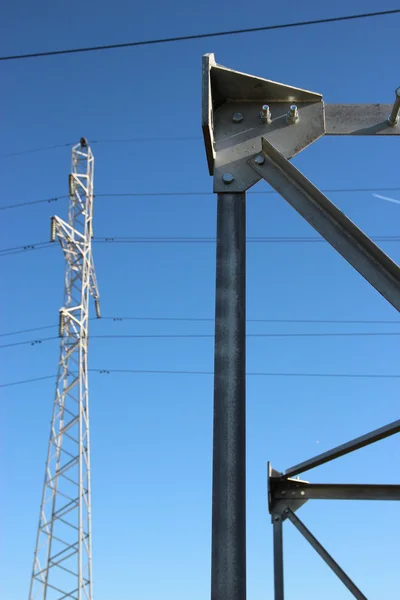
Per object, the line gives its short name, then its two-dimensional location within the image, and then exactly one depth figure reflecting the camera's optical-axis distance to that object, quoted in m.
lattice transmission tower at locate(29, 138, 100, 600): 15.55
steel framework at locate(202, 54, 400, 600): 2.58
